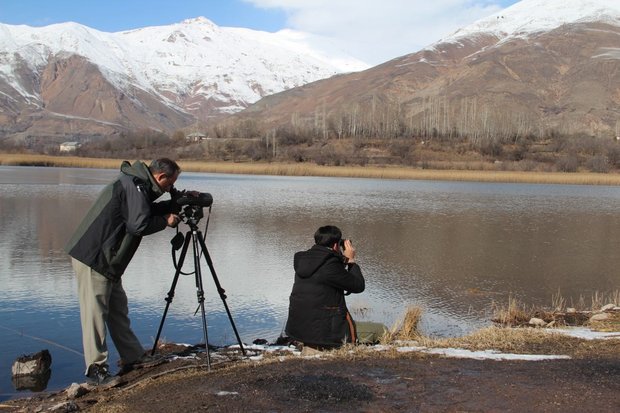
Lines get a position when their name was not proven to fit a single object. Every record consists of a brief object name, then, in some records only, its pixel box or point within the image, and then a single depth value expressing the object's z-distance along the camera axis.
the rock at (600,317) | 9.77
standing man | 6.23
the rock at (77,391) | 6.21
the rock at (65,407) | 5.66
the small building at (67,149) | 121.41
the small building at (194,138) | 122.31
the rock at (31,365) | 7.36
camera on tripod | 6.58
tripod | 6.67
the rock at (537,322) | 9.75
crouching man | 6.91
